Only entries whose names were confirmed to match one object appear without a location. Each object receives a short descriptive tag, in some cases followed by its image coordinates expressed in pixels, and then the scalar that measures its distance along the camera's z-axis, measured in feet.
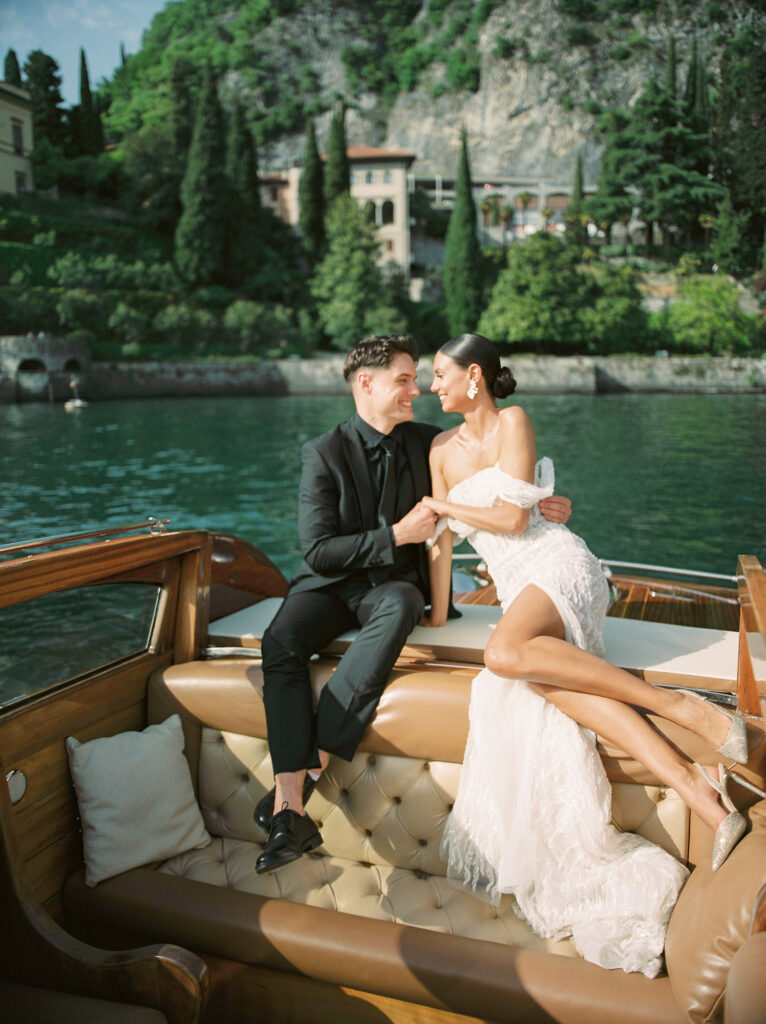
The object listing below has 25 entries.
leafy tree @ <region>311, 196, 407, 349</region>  132.87
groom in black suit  6.43
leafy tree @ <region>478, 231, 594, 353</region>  131.75
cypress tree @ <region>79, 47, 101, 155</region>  168.96
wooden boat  5.00
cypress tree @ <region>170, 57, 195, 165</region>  156.96
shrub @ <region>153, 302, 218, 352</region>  119.24
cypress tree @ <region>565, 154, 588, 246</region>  152.05
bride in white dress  5.41
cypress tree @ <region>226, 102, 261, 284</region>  138.51
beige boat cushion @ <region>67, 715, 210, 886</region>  6.37
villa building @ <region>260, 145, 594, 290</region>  162.50
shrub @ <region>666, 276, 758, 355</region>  135.13
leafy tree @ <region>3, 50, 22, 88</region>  187.42
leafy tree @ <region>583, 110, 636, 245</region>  161.27
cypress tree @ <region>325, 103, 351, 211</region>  144.66
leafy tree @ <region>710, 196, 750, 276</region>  153.28
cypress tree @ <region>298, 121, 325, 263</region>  143.95
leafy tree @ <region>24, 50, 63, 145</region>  165.58
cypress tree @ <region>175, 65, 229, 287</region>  131.64
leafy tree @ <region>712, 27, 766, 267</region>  160.45
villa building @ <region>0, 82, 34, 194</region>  139.13
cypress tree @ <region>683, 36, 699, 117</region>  179.52
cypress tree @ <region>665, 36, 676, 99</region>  187.32
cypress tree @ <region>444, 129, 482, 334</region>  134.00
